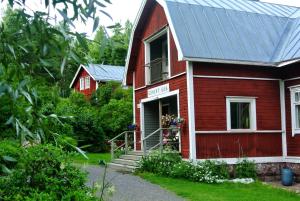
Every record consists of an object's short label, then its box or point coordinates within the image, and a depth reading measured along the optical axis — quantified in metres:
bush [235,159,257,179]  16.28
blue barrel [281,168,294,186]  15.47
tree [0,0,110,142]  2.40
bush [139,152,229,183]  14.88
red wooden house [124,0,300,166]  16.48
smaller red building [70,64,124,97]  42.56
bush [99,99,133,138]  31.11
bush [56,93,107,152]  28.55
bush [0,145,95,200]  5.08
